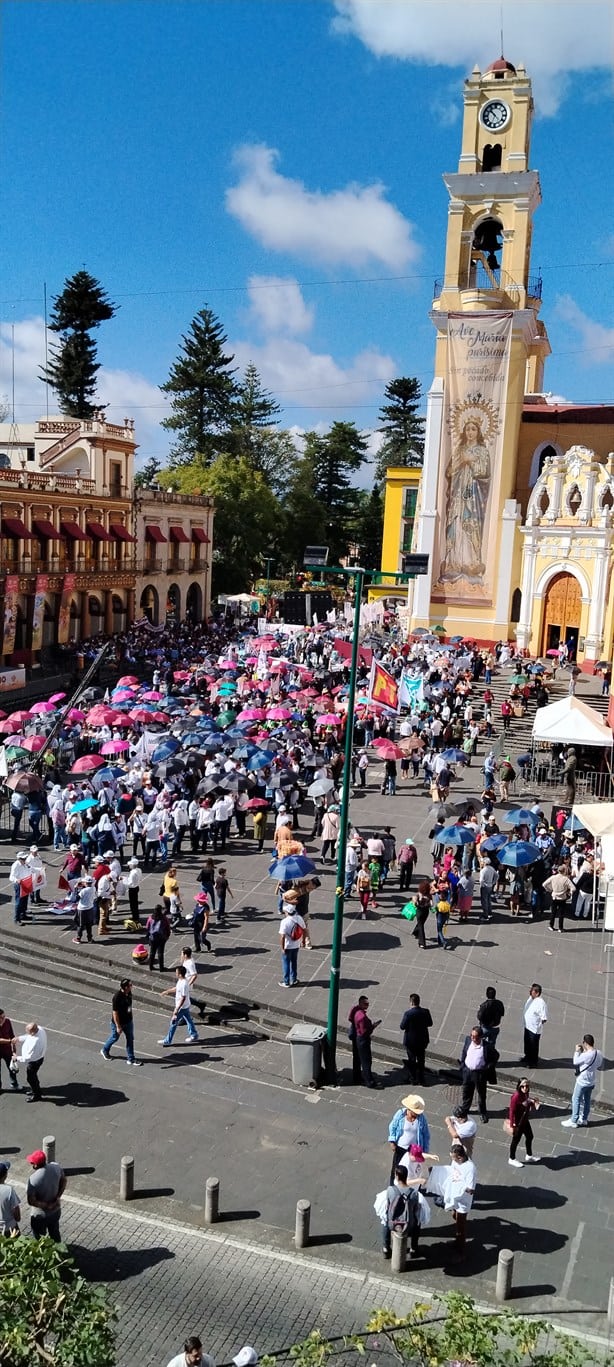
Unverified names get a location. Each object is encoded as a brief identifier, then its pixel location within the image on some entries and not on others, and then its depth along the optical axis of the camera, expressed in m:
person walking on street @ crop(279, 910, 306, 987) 14.42
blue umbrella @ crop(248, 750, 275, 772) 22.72
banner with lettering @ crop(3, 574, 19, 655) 40.91
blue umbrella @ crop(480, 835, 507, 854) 18.27
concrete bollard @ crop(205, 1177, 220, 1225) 9.66
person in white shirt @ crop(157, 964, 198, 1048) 13.01
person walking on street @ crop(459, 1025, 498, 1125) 11.43
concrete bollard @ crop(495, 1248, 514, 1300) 8.77
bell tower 44.44
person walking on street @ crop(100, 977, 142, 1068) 12.20
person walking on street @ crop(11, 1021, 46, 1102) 11.44
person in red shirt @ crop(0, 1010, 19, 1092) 11.66
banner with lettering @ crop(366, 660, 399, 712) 17.09
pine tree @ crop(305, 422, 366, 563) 84.62
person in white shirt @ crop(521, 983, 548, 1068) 12.43
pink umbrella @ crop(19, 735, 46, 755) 23.62
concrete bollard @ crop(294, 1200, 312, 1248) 9.33
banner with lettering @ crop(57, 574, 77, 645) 47.22
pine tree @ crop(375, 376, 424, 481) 90.31
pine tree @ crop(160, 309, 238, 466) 77.94
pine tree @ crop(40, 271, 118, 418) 64.62
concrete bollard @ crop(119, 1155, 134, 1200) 9.95
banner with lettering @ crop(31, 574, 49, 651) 42.97
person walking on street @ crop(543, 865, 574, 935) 17.36
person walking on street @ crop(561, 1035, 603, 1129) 11.23
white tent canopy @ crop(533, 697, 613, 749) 24.11
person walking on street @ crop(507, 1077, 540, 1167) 10.55
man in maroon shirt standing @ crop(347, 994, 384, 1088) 12.05
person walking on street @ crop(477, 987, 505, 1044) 12.23
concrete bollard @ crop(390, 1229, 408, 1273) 9.12
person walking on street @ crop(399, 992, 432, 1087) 12.04
